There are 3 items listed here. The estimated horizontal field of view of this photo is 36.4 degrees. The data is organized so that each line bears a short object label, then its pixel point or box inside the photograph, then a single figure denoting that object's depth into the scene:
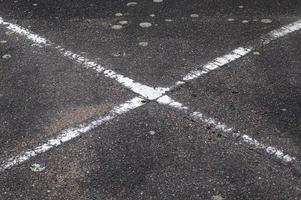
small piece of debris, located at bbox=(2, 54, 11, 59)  5.00
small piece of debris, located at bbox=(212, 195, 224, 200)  3.20
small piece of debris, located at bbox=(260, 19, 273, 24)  5.50
